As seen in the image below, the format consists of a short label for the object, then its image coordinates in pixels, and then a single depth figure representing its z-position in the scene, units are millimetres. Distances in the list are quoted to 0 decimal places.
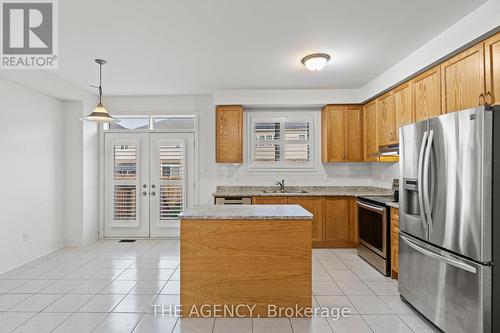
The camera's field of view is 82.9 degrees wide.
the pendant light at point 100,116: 3299
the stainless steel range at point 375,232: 3459
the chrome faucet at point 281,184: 5099
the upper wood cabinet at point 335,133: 4895
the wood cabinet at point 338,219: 4602
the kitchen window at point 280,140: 5281
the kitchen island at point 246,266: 2482
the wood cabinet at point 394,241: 3272
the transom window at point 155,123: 5367
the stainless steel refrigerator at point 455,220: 1907
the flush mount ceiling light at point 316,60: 3292
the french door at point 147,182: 5281
